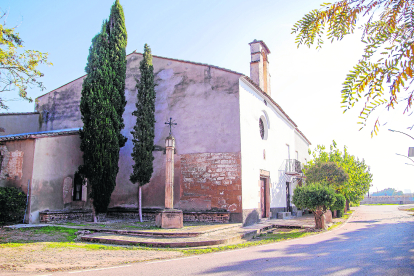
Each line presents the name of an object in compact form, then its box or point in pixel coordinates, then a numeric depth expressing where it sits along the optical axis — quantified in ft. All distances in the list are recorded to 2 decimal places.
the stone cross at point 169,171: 40.78
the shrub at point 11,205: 40.29
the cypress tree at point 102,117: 45.50
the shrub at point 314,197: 42.80
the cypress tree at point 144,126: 47.44
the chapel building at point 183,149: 45.21
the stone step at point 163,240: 30.53
